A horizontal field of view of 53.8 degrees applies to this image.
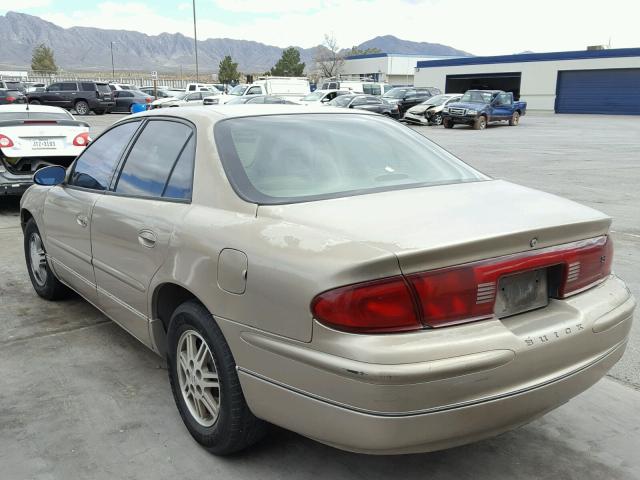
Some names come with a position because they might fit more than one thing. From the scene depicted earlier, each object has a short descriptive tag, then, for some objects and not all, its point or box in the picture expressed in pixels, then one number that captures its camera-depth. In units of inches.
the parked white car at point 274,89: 1260.3
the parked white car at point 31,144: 338.0
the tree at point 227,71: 2632.9
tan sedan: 86.7
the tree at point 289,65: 3004.4
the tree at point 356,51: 4372.5
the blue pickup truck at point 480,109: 1071.6
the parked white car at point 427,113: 1162.0
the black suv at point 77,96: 1342.3
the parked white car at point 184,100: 1251.8
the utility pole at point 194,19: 1975.4
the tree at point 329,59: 3278.3
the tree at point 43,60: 3611.7
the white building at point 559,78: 1743.4
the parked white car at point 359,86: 1547.7
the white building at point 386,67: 2955.2
